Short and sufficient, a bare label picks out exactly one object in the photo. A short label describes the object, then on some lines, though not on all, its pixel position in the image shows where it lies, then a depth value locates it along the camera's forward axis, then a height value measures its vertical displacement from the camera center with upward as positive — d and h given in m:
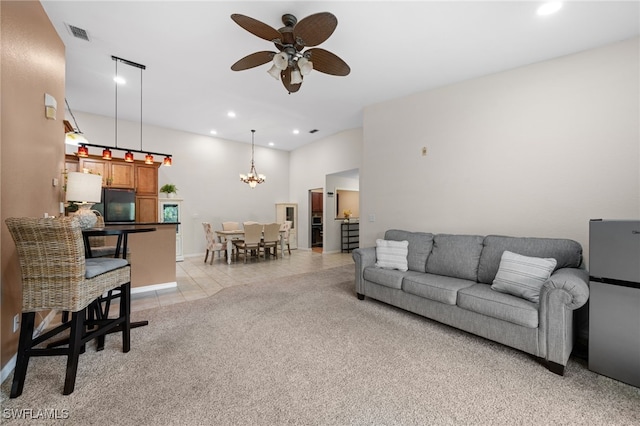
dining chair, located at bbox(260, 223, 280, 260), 6.13 -0.58
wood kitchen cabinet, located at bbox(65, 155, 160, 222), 4.98 +0.77
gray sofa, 1.88 -0.75
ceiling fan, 1.98 +1.53
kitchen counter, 3.62 -0.70
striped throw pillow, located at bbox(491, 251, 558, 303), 2.15 -0.56
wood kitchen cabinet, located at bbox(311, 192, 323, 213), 8.26 +0.37
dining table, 5.83 -0.58
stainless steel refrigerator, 1.73 -0.61
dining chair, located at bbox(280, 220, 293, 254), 7.03 -0.48
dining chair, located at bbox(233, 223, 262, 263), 5.76 -0.62
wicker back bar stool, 1.60 -0.45
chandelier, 6.64 +0.93
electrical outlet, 1.92 -0.88
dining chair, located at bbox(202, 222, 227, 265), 5.85 -0.72
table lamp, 2.44 +0.23
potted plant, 6.06 +0.54
